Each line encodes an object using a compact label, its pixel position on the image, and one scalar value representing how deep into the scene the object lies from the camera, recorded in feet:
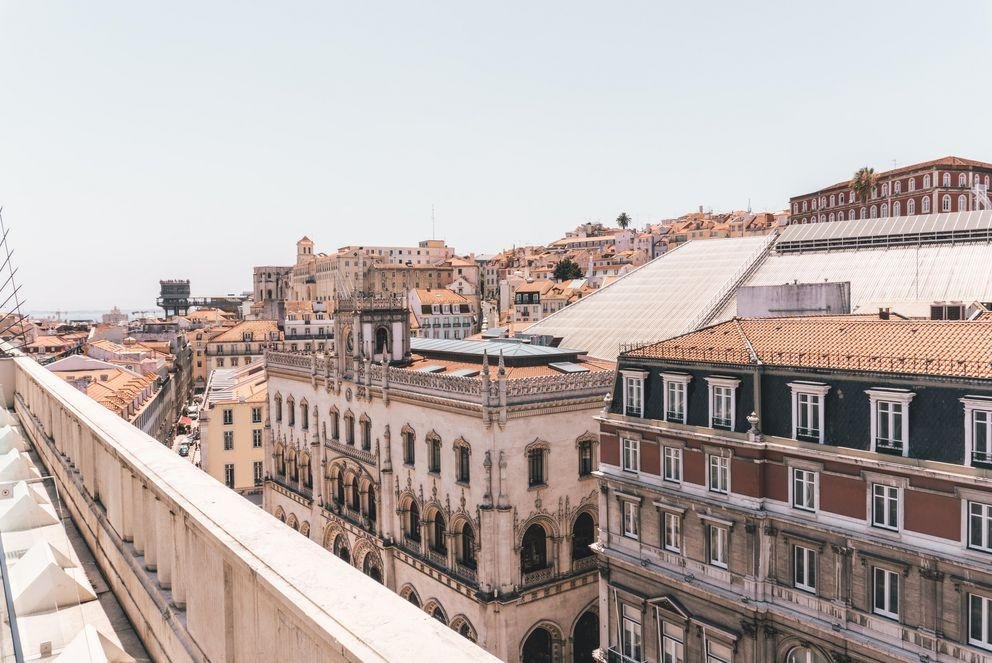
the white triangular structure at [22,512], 25.35
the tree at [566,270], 569.64
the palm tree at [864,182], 378.73
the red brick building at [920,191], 344.49
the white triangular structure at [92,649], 15.99
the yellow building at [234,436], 213.46
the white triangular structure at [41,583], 19.54
